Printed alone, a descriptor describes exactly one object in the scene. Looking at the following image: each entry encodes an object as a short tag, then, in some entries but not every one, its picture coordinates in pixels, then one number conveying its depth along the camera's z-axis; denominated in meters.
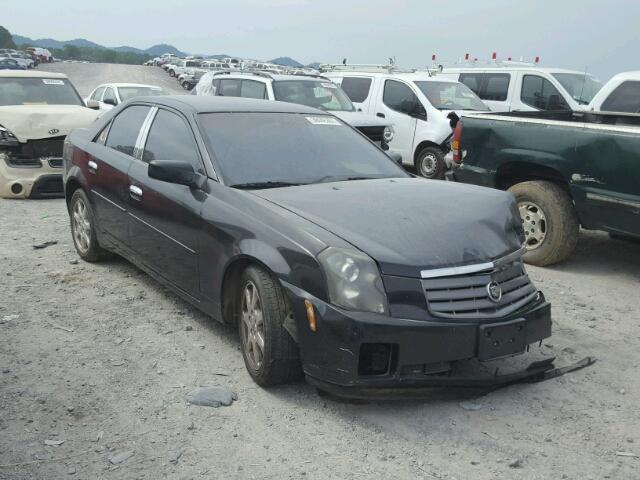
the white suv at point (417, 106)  11.55
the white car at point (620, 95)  8.67
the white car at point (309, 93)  10.59
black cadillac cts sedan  3.42
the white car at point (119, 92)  15.12
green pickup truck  5.75
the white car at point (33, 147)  9.08
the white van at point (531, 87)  13.12
